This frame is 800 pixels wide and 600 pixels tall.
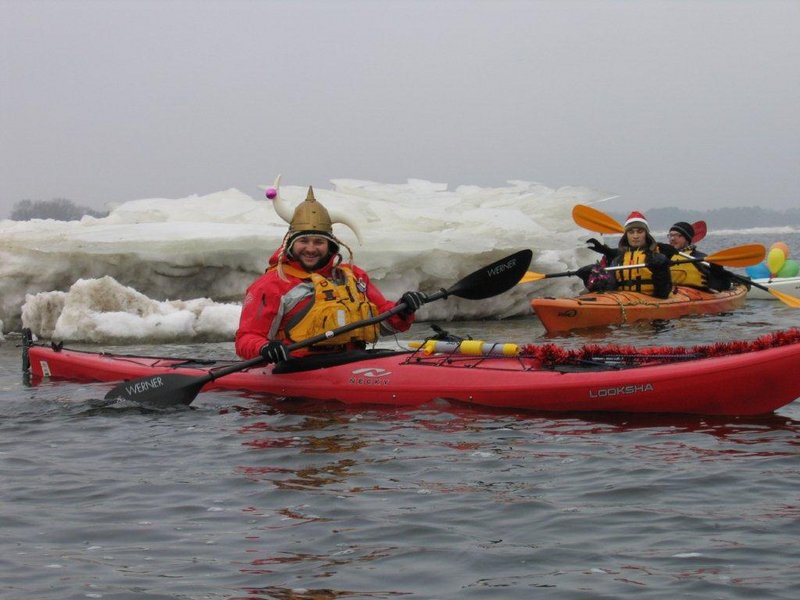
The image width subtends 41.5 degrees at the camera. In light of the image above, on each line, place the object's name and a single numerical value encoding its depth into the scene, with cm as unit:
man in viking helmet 672
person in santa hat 1213
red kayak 573
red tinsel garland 575
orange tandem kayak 1163
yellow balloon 1683
